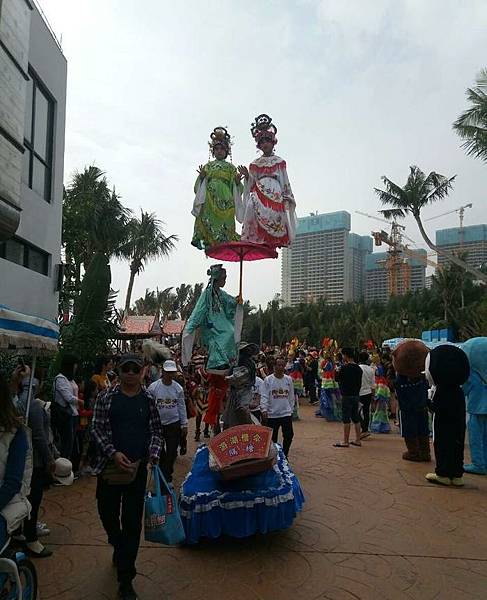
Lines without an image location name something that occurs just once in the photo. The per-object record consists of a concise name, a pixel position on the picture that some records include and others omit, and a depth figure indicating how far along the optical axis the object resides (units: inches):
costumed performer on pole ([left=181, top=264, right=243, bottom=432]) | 235.1
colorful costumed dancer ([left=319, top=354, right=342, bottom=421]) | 500.1
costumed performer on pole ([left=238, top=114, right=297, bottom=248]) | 251.1
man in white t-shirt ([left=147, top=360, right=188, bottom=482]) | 245.4
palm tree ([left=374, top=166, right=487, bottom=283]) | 922.1
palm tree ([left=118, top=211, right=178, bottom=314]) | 1131.3
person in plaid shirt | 137.9
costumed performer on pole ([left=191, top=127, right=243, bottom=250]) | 252.7
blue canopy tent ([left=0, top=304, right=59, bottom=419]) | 151.3
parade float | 172.1
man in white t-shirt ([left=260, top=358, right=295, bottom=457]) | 271.1
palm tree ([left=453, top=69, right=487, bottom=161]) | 644.1
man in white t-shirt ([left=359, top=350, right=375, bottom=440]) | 416.2
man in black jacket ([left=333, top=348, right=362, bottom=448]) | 342.3
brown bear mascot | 313.6
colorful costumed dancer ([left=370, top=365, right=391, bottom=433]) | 441.1
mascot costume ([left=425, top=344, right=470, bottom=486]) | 255.4
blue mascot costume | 277.4
